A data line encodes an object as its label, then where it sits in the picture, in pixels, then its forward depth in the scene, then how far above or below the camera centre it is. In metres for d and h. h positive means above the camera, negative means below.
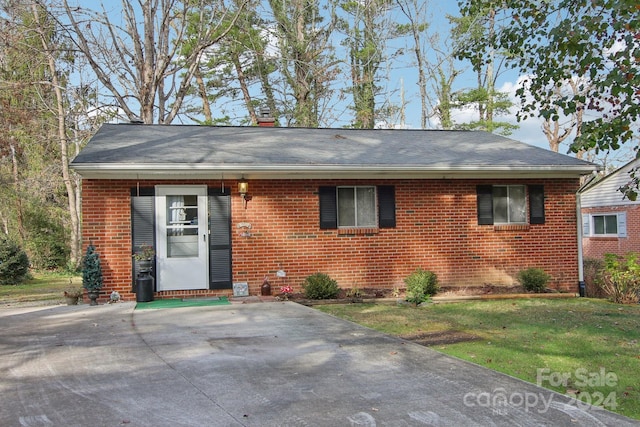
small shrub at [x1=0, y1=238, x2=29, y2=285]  17.12 -0.79
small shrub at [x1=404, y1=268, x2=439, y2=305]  10.19 -1.04
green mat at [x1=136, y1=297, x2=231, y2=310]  9.33 -1.18
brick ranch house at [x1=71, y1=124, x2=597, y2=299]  9.93 +0.47
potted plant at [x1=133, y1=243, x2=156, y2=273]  9.59 -0.36
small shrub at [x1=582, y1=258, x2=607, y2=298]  11.89 -1.17
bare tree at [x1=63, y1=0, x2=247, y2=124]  19.30 +6.77
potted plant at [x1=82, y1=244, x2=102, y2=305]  9.63 -0.64
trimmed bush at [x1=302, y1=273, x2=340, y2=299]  10.22 -1.02
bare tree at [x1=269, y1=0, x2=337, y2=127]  24.42 +8.32
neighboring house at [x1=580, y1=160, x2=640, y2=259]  22.58 +0.43
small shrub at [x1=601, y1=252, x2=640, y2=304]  10.71 -1.04
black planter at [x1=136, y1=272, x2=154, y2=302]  9.64 -0.91
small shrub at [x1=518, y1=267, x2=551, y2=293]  11.32 -1.06
